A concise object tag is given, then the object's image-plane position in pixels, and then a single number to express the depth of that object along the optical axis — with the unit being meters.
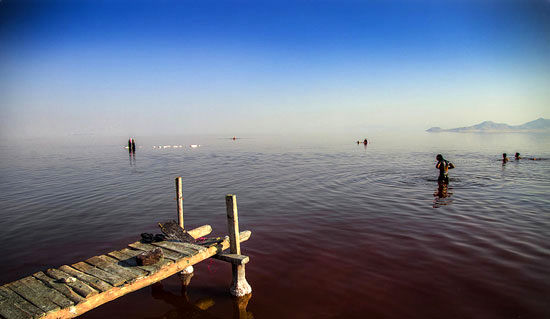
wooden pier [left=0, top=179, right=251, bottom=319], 5.92
